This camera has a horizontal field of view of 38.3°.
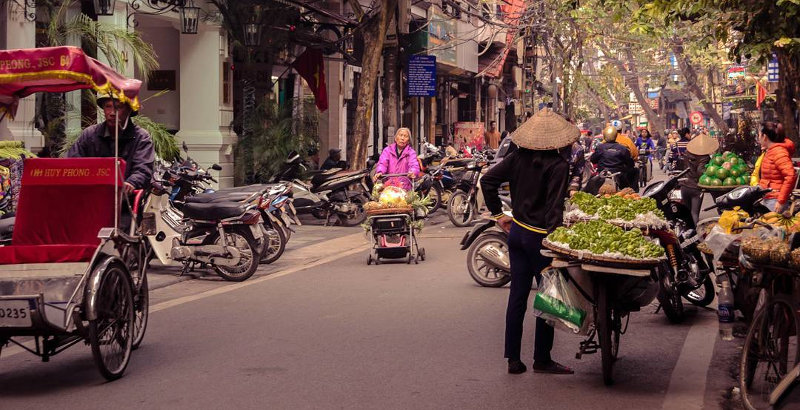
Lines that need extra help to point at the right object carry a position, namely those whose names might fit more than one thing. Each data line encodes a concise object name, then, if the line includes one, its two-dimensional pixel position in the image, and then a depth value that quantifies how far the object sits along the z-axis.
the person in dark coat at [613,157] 20.17
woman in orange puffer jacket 12.85
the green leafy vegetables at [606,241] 7.33
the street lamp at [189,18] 18.95
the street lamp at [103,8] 15.92
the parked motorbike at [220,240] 13.20
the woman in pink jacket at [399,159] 16.11
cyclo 7.27
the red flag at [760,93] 39.00
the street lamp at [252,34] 21.38
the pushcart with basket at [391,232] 14.80
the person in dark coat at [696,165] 17.80
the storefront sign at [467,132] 37.88
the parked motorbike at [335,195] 20.19
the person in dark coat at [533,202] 7.92
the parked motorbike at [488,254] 12.38
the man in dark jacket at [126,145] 9.09
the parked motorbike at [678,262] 10.06
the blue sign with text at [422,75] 31.39
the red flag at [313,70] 25.27
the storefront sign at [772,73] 35.81
